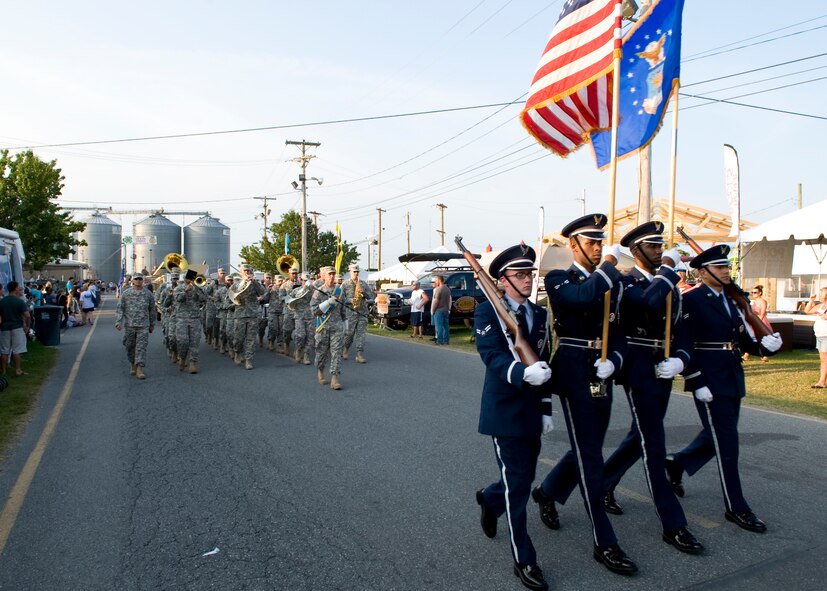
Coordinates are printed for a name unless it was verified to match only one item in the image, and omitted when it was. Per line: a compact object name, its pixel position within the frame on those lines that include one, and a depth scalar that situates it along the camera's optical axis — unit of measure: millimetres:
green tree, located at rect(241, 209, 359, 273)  50906
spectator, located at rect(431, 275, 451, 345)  18234
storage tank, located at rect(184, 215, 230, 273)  76250
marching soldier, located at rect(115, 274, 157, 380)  11859
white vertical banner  13019
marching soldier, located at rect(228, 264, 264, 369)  13305
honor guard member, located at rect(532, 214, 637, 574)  3852
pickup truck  21422
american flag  8742
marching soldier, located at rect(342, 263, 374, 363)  12859
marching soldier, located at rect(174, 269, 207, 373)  12406
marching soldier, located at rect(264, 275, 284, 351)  15992
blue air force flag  8641
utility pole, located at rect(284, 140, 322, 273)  42062
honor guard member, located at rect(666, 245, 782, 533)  4457
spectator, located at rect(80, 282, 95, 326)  27609
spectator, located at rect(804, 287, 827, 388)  10530
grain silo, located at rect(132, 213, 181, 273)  75750
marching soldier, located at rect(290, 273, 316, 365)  13586
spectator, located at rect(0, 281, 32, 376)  11625
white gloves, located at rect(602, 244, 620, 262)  4261
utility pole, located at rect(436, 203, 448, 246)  68512
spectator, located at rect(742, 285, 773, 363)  12608
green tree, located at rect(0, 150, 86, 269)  28344
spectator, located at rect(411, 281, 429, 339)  20359
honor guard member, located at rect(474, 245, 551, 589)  3707
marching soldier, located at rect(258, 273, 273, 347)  16838
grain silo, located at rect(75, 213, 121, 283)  78812
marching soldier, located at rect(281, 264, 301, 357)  14961
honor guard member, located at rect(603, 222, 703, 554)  4109
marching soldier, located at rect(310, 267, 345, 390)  10477
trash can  17922
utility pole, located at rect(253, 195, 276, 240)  68188
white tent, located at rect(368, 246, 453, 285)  33469
